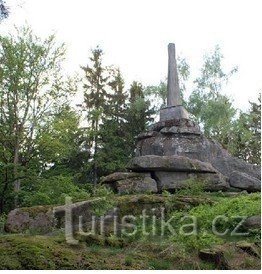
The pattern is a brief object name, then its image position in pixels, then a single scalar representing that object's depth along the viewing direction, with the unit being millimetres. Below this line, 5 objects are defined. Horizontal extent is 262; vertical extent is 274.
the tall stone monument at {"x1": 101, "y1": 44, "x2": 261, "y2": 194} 13758
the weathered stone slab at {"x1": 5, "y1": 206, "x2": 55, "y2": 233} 9680
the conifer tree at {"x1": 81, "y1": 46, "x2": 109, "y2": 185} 28777
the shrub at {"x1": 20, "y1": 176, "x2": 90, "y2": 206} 14188
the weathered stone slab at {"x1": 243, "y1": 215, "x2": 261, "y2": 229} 8470
